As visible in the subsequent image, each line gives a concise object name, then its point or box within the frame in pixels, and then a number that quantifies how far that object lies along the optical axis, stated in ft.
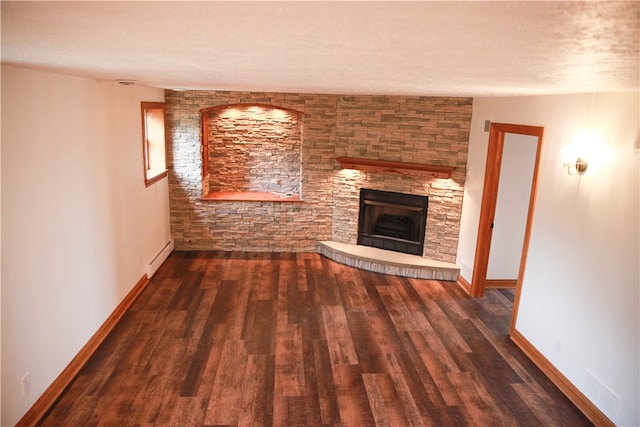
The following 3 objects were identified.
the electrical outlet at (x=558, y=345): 11.72
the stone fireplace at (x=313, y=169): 18.85
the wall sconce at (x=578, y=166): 10.96
